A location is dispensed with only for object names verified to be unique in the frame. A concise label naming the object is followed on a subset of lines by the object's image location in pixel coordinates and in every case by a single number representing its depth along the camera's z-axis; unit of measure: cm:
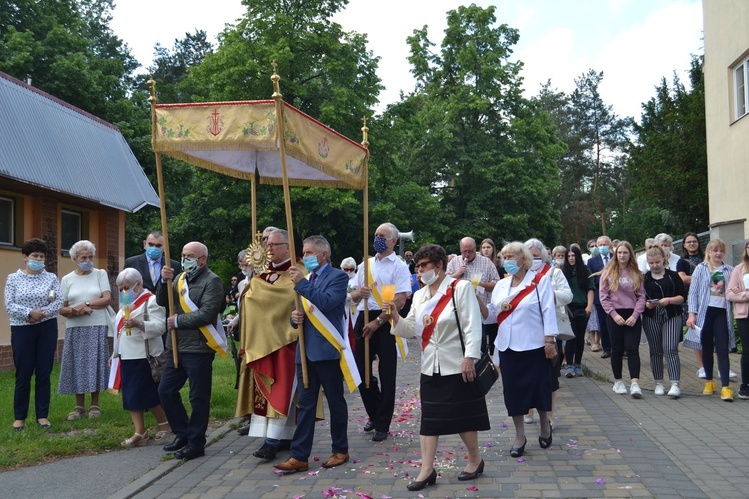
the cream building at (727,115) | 1694
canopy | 659
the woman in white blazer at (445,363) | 577
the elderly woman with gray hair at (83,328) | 848
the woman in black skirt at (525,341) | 673
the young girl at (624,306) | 943
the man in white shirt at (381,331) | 746
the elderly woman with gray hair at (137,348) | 740
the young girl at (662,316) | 948
